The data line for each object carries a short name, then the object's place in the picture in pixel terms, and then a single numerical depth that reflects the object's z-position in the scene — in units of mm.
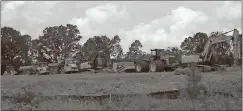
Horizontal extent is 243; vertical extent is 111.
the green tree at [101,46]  82375
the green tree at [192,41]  87325
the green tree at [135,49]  97850
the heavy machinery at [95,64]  46312
